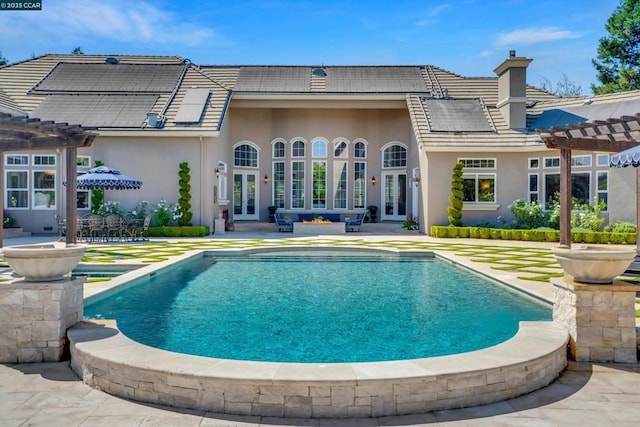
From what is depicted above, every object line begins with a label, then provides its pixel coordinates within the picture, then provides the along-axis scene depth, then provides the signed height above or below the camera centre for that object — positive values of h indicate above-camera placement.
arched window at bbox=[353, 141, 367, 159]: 22.09 +2.70
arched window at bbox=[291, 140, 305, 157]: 22.09 +2.78
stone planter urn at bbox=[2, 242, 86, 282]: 4.52 -0.48
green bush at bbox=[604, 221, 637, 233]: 14.90 -0.62
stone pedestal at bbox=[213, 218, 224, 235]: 18.36 -0.63
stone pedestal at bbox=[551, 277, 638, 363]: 4.50 -1.10
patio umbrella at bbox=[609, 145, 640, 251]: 7.94 +0.84
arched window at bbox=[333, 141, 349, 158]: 22.06 +2.74
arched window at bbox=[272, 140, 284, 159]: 22.11 +2.73
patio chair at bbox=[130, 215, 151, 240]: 15.54 -0.63
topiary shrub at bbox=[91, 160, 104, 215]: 17.27 +0.37
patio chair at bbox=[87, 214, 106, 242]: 15.21 -0.47
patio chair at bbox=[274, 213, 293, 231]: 19.88 -0.65
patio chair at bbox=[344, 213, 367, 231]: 19.97 -0.63
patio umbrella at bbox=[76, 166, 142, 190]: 14.44 +0.90
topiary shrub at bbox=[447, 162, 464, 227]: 17.42 +0.45
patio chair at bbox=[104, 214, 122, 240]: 15.27 -0.41
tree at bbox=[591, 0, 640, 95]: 28.62 +9.60
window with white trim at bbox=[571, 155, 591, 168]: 16.86 +1.65
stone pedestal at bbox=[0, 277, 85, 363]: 4.53 -1.06
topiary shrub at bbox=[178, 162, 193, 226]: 17.48 +0.54
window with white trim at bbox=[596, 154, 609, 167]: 16.38 +1.65
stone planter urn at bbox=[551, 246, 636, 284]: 4.49 -0.52
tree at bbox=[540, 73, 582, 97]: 36.19 +9.30
